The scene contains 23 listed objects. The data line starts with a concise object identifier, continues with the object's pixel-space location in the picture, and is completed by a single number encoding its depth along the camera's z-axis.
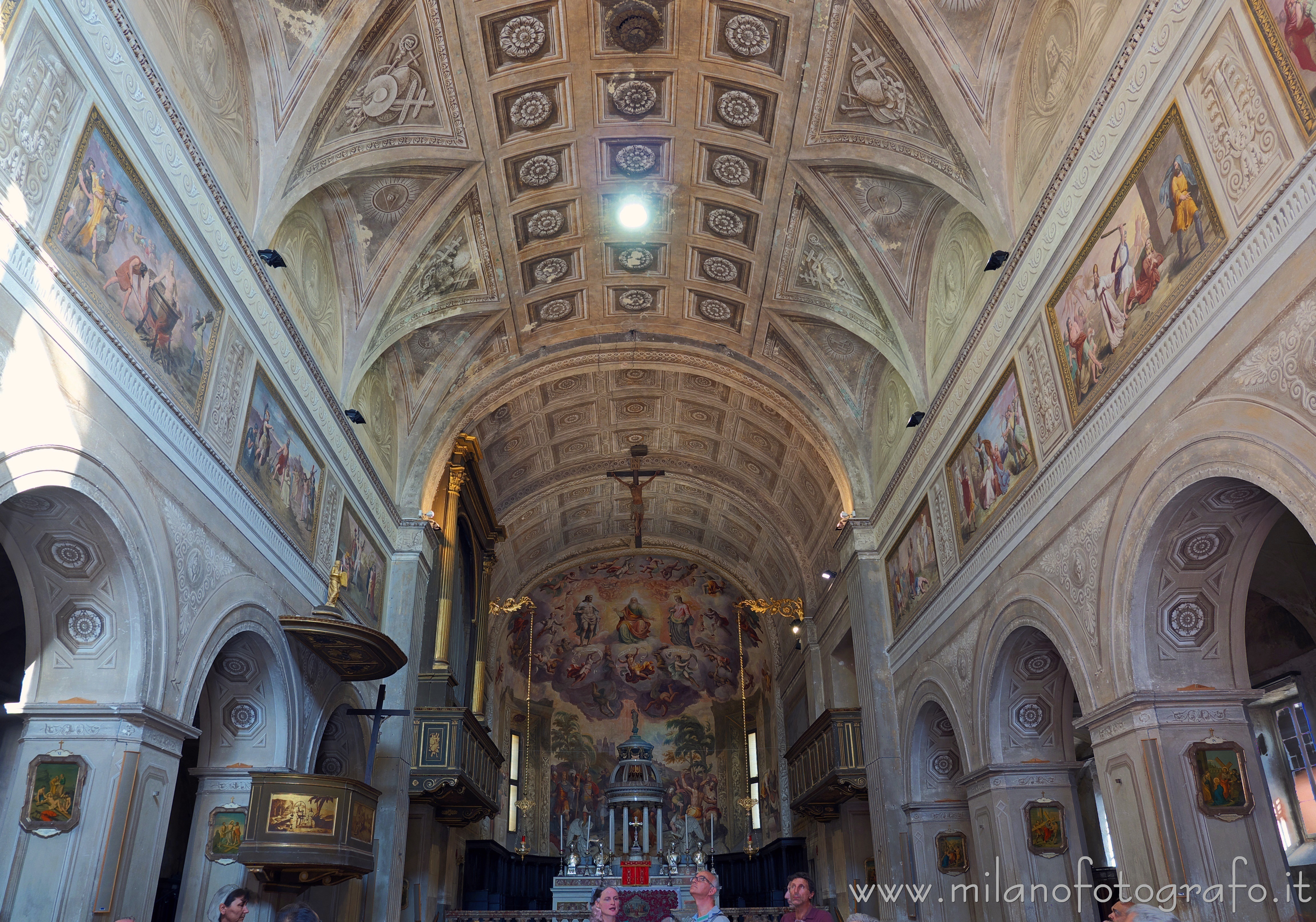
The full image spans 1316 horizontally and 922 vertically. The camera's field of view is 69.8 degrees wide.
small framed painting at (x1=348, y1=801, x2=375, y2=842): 11.29
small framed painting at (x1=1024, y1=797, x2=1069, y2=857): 11.61
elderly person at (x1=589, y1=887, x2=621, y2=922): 5.48
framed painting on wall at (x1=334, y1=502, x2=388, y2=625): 15.29
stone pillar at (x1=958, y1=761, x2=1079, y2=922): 11.35
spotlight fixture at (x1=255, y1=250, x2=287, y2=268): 11.73
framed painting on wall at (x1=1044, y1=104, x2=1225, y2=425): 7.94
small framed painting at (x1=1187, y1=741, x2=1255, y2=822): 8.02
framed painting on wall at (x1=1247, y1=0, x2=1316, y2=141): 6.48
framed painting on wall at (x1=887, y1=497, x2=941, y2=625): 15.40
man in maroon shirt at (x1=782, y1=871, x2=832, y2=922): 6.39
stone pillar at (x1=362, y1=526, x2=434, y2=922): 15.07
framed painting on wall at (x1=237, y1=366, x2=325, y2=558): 11.73
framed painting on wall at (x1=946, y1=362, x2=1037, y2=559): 11.66
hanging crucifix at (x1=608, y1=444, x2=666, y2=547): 25.25
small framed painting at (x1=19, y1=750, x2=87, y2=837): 7.85
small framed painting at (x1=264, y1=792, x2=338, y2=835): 10.30
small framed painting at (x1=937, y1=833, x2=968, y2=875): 14.68
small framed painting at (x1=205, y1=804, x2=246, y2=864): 10.72
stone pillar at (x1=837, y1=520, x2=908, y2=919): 16.34
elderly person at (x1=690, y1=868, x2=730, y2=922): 5.87
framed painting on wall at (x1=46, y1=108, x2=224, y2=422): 7.95
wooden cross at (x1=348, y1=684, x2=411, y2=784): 13.48
